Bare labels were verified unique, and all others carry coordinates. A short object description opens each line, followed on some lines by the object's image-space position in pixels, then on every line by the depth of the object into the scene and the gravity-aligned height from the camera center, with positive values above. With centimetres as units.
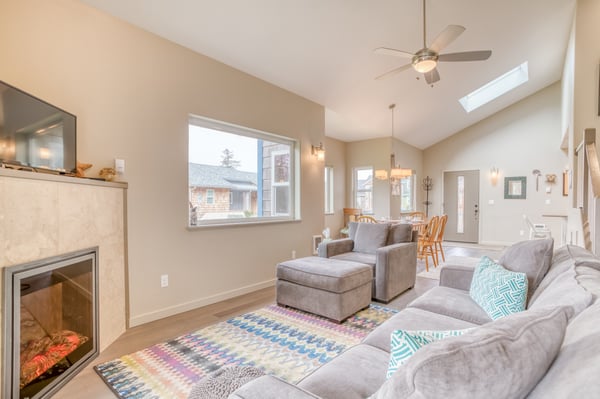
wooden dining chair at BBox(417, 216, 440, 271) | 513 -69
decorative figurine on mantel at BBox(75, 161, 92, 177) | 235 +25
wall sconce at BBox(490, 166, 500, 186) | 789 +65
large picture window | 348 +33
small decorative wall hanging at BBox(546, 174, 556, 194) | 713 +43
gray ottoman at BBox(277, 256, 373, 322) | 281 -87
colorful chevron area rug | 194 -118
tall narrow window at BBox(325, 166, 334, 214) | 749 +23
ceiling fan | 276 +144
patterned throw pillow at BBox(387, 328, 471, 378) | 83 -41
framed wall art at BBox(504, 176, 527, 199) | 754 +30
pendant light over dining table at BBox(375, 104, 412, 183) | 591 +55
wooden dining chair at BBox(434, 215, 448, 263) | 528 -54
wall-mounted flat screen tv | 170 +43
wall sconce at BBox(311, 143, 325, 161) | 493 +80
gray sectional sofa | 56 -34
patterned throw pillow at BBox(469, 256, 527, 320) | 175 -57
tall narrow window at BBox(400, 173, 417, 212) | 848 +17
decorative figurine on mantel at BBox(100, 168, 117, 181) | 254 +22
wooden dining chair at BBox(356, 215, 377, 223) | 601 -43
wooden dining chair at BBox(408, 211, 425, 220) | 665 -40
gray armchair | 334 -67
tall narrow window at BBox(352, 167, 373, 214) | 779 +27
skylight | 661 +259
